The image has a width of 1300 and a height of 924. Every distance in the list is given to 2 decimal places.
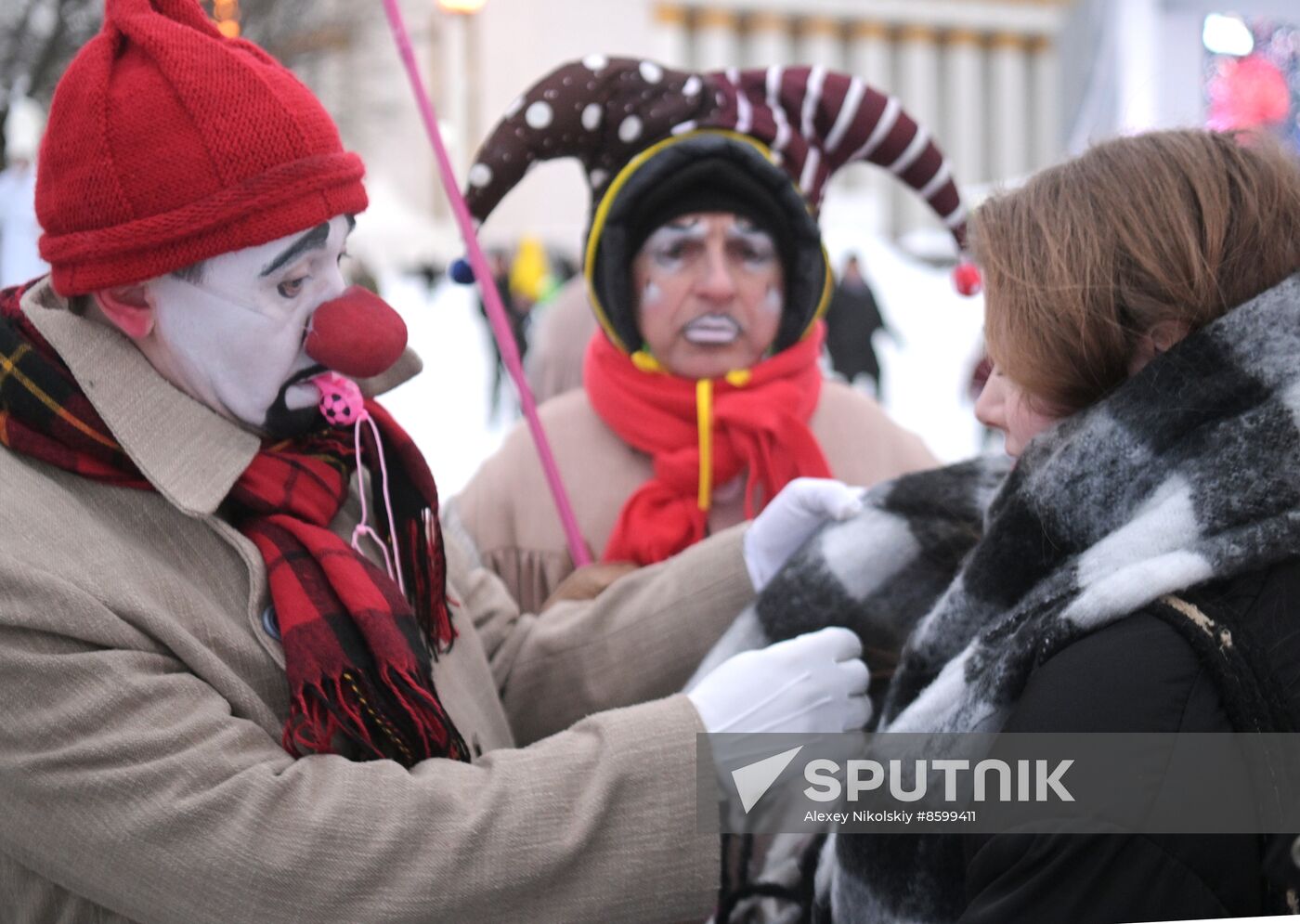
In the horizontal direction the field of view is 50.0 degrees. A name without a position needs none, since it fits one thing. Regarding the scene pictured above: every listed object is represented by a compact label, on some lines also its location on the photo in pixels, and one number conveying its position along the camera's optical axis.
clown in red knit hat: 1.34
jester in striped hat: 2.44
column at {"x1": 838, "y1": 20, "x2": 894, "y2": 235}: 37.06
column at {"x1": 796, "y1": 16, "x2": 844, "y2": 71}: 38.28
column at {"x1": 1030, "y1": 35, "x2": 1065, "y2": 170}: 38.91
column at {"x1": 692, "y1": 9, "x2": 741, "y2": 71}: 37.09
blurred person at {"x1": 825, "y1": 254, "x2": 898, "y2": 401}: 10.73
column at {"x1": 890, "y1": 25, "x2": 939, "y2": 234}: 38.72
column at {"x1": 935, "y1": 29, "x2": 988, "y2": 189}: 38.72
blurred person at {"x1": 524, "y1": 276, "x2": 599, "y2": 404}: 3.58
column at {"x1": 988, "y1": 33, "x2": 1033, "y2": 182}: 39.00
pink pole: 2.24
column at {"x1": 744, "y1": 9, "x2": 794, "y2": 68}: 38.00
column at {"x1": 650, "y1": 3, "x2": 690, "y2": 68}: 35.69
